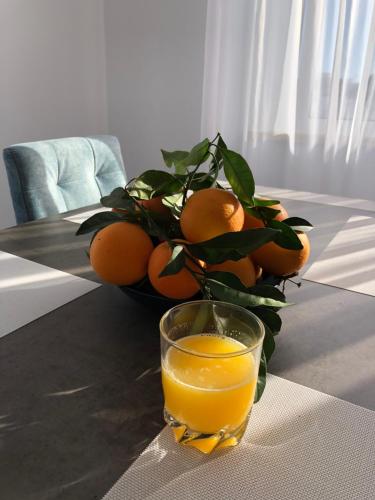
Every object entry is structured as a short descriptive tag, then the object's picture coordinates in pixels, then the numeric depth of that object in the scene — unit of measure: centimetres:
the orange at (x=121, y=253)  54
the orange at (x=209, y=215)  51
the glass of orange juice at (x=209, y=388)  38
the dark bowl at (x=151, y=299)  56
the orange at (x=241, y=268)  53
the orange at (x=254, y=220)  59
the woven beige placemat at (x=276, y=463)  36
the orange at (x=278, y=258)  58
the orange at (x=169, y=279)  51
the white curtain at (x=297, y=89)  219
